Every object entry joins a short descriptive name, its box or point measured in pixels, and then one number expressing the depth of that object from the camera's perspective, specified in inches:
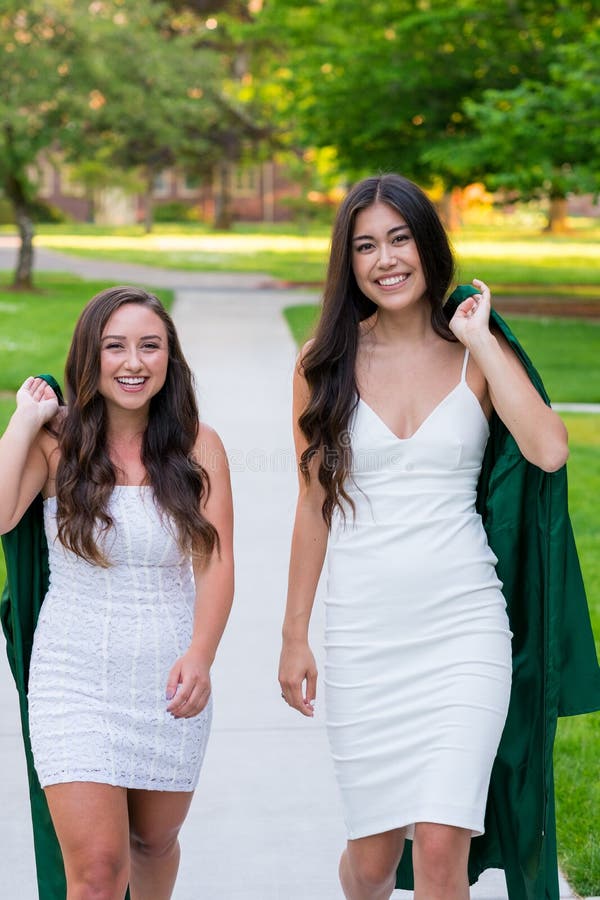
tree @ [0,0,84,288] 980.6
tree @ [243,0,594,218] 939.3
